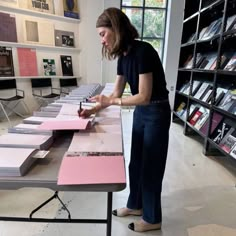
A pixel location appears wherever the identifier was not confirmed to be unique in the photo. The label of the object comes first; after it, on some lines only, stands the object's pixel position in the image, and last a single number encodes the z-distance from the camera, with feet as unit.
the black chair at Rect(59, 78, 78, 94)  17.92
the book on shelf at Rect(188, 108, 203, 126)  11.33
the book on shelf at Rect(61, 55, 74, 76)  17.81
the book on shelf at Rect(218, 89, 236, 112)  8.41
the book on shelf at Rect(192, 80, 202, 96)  11.75
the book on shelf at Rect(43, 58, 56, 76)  16.89
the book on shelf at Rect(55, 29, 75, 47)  17.17
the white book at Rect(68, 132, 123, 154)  3.27
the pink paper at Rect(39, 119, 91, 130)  3.79
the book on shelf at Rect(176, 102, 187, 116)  13.94
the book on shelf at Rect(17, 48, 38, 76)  15.31
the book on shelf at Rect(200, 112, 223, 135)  9.45
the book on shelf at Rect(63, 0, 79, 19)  17.02
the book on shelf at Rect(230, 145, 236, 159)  7.79
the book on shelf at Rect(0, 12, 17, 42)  14.10
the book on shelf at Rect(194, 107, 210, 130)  10.61
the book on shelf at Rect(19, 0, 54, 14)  14.96
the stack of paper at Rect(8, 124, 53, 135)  3.77
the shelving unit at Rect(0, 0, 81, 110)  14.84
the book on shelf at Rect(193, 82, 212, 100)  10.79
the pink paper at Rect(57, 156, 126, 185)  2.55
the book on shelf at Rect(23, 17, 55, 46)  15.43
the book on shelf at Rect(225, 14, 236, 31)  8.58
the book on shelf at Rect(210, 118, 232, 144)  8.95
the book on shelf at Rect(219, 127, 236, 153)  8.20
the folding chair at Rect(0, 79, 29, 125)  14.44
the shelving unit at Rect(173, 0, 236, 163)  8.70
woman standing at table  3.85
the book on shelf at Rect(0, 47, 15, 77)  14.35
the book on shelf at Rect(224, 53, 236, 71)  8.27
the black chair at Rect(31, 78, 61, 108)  16.40
